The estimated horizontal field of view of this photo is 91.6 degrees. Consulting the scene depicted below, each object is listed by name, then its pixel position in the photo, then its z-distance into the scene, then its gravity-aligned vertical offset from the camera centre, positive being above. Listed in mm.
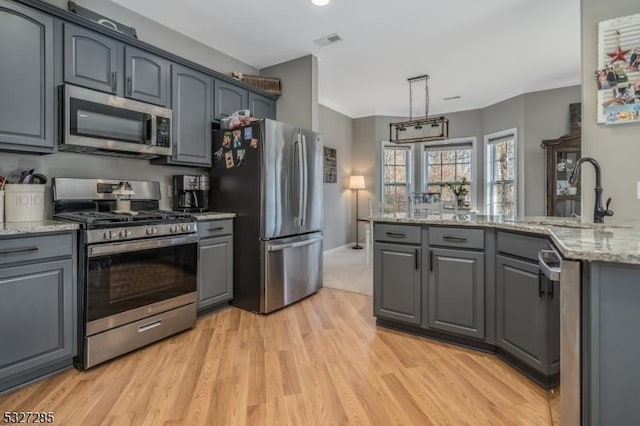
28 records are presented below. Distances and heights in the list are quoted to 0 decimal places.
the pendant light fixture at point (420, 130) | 3822 +1055
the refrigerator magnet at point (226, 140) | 3086 +712
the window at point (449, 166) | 6430 +991
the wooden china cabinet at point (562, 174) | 4555 +575
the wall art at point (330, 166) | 5859 +894
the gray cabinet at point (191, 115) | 2848 +922
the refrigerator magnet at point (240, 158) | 2984 +515
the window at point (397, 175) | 6770 +816
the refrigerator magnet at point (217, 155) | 3148 +577
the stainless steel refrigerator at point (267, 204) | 2918 +74
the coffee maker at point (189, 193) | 3016 +185
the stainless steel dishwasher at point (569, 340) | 1029 -437
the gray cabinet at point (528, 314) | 1718 -609
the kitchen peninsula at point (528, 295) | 968 -426
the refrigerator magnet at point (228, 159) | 3090 +529
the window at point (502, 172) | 5518 +755
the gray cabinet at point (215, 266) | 2793 -510
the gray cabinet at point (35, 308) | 1691 -561
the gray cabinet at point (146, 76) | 2496 +1134
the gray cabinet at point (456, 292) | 2178 -574
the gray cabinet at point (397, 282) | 2420 -565
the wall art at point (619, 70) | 1960 +917
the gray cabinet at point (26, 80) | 1877 +826
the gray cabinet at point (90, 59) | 2150 +1106
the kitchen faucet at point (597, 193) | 1903 +123
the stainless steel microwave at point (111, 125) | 2150 +662
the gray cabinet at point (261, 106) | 3631 +1282
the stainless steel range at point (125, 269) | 1970 -408
